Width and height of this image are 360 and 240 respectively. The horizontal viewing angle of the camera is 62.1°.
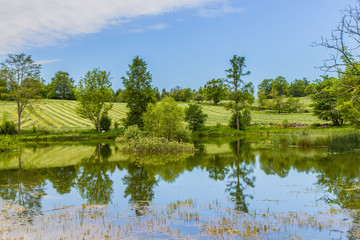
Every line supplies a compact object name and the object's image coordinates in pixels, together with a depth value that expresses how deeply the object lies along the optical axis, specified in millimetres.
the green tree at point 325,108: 50562
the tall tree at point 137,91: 46188
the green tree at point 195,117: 51062
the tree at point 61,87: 110125
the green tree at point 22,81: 48156
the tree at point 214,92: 97062
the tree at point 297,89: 135250
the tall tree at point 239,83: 54903
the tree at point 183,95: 119312
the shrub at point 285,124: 51716
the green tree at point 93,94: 48938
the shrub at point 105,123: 50281
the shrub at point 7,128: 45656
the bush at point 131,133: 33344
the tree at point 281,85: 128875
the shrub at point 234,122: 53000
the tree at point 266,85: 132750
